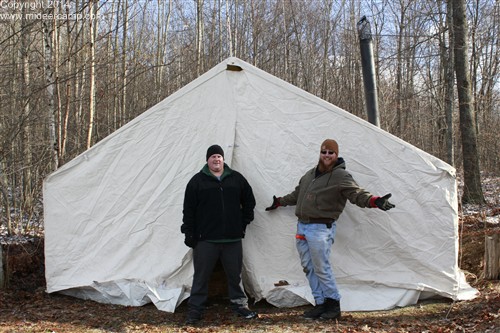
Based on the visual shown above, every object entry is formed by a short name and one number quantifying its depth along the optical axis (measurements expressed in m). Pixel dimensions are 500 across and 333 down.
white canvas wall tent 4.26
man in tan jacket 3.89
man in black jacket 4.00
